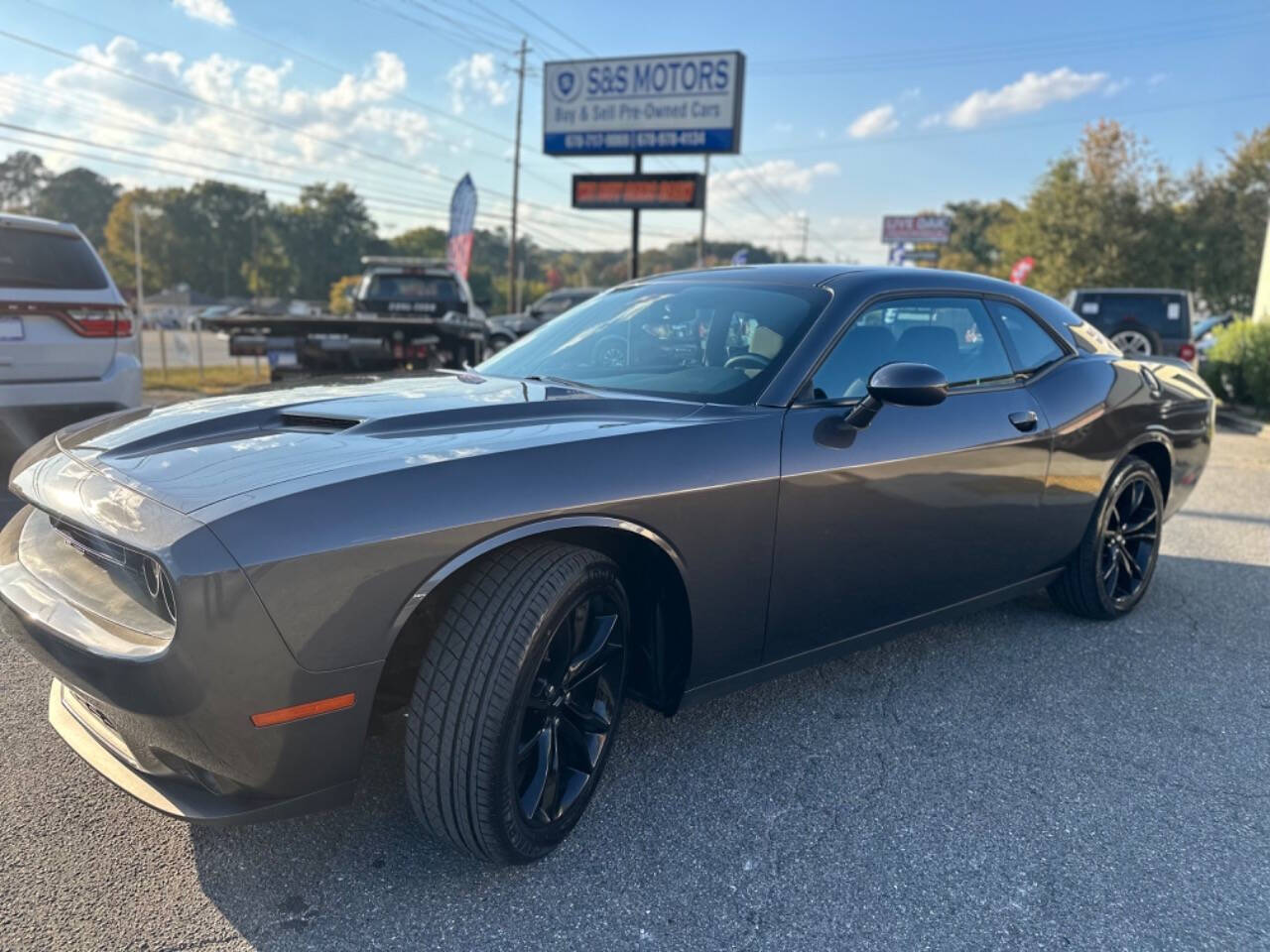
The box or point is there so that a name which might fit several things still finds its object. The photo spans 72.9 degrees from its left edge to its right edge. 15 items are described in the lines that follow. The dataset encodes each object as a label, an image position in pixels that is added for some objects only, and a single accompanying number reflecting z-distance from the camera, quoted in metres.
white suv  4.79
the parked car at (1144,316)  11.88
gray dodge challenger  1.69
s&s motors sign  16.56
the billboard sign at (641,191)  16.23
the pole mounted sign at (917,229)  55.47
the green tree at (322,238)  98.75
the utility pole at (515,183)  37.95
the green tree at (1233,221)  28.20
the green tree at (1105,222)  28.80
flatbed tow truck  9.08
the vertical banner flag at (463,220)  23.59
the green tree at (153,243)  87.44
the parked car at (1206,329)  19.40
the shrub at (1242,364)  11.81
